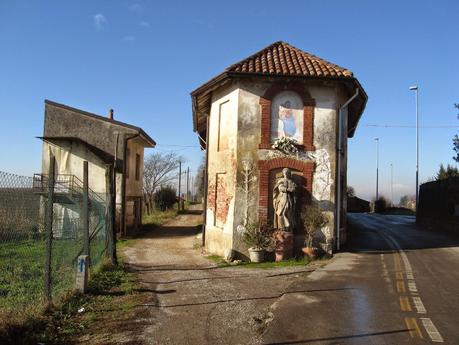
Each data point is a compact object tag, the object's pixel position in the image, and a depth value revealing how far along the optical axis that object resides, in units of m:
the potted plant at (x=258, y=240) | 14.42
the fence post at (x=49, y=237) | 7.39
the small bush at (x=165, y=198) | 41.83
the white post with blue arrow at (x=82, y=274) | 8.79
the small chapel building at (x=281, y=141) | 14.99
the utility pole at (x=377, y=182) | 53.05
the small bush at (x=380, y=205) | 44.00
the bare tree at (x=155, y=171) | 65.67
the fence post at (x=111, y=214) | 12.62
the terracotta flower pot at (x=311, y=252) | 14.31
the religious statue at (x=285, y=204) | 14.51
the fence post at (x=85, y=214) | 9.72
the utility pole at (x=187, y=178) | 73.30
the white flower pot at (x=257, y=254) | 14.38
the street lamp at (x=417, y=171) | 29.63
